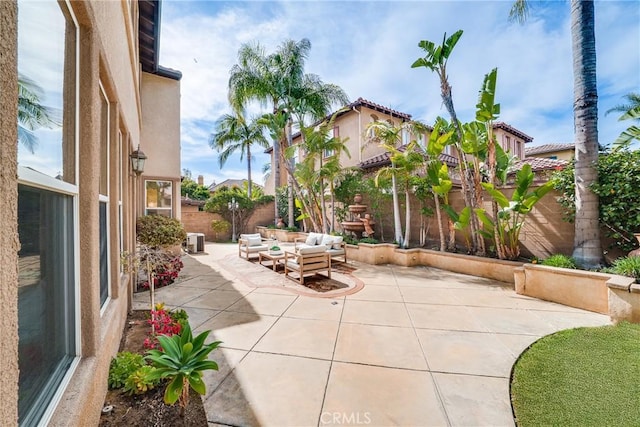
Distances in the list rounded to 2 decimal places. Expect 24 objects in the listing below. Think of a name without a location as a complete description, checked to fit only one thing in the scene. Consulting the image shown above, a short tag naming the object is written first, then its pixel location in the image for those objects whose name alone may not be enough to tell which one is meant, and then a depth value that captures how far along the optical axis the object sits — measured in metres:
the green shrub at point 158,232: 7.38
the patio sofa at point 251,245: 10.87
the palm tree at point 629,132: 6.63
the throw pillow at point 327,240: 10.02
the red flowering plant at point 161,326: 3.66
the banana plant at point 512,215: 6.90
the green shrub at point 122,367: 2.92
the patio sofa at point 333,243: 9.88
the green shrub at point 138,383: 2.83
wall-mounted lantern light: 6.62
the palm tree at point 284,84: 14.05
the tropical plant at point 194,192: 26.70
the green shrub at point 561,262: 6.19
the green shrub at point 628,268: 5.00
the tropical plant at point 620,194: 5.90
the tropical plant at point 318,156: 12.01
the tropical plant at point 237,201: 18.69
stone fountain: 11.77
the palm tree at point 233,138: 21.45
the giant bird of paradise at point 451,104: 7.91
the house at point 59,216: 1.04
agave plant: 2.36
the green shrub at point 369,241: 10.77
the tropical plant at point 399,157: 9.37
